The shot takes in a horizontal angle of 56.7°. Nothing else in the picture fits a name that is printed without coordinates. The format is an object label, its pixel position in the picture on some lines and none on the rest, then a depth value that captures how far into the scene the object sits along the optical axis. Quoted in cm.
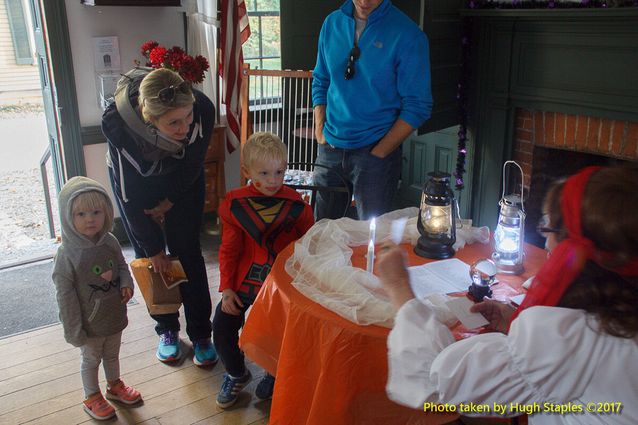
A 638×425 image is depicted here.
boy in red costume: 203
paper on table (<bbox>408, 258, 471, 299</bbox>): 164
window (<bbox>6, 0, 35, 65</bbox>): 635
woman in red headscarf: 100
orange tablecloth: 143
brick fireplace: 293
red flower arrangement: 330
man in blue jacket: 242
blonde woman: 199
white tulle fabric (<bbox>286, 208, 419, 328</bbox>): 146
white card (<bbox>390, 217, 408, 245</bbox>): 193
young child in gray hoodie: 200
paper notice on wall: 343
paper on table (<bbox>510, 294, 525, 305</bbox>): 158
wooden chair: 248
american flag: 363
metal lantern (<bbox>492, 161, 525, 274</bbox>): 177
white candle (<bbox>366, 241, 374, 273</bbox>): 166
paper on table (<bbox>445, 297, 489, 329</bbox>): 143
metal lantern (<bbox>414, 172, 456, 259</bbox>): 185
